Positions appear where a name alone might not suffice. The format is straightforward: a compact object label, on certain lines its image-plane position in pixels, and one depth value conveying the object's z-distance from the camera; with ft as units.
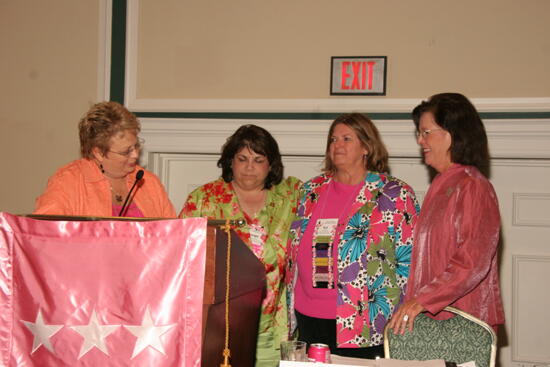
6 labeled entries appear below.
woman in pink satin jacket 7.18
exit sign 11.56
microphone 6.73
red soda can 5.00
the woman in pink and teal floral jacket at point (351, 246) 8.34
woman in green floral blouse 9.32
